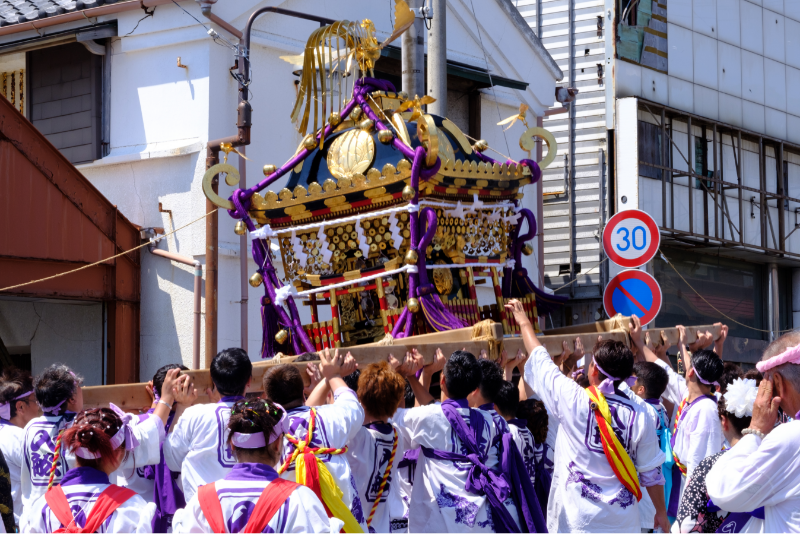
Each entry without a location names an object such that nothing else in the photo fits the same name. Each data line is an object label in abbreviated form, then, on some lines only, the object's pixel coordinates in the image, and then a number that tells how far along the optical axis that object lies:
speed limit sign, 14.36
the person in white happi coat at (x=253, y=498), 5.92
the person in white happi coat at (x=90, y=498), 6.30
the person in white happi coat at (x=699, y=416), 10.52
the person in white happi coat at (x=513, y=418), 9.79
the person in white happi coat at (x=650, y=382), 10.73
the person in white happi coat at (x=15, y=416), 8.70
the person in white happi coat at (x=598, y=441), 8.81
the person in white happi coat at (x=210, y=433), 7.77
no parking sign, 13.80
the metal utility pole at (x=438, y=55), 16.55
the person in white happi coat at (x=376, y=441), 8.45
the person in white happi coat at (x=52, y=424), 7.90
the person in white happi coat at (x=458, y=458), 8.55
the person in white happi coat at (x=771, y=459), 5.83
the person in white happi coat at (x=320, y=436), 7.60
